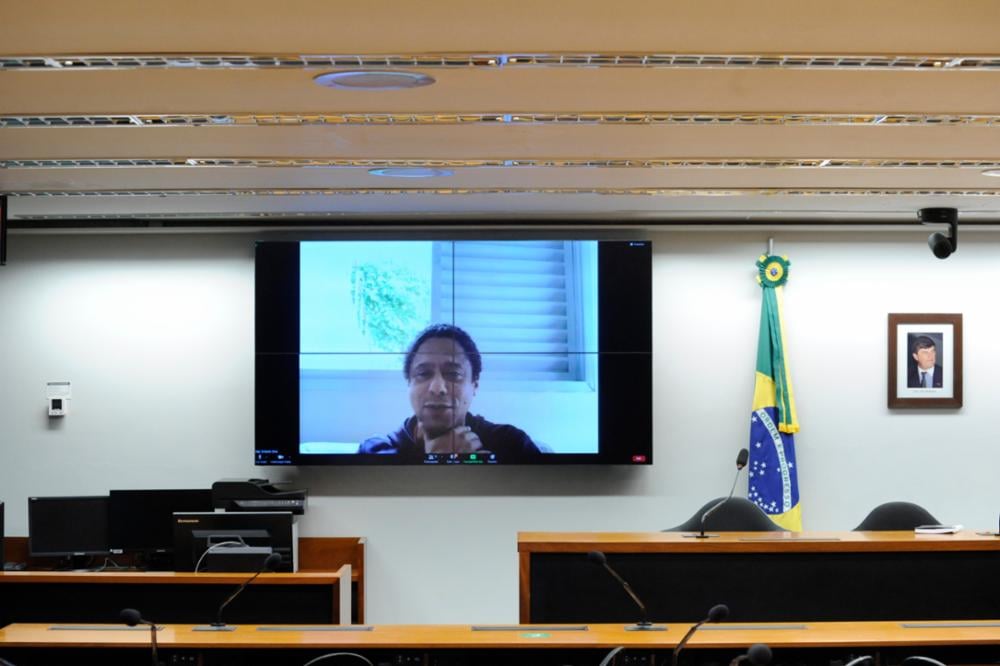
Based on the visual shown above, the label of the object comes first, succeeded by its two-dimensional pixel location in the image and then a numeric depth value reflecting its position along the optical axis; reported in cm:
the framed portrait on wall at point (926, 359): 876
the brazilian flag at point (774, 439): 853
